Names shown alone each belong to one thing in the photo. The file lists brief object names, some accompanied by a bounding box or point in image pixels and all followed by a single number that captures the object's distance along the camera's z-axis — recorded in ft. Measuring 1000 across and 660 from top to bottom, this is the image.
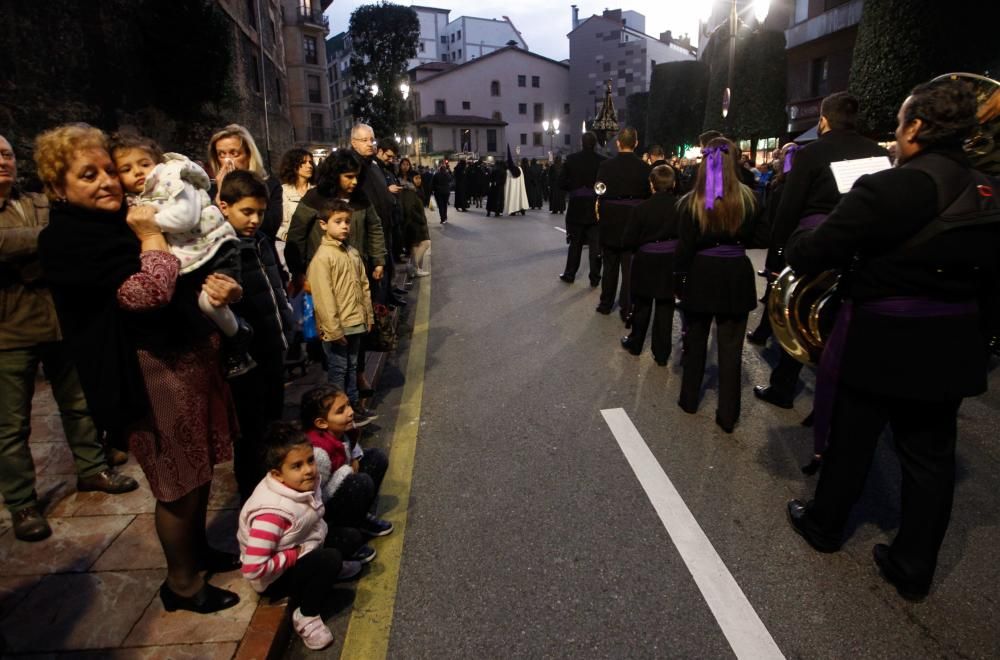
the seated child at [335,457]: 9.41
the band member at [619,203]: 23.75
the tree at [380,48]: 202.59
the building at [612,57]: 199.93
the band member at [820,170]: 14.12
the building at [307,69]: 166.30
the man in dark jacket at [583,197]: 29.30
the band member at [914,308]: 7.80
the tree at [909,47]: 50.42
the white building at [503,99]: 215.10
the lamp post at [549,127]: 172.43
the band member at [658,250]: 18.15
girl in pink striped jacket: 7.91
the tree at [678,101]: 114.83
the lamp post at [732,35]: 41.75
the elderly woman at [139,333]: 6.70
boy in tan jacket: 13.38
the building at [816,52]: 85.25
